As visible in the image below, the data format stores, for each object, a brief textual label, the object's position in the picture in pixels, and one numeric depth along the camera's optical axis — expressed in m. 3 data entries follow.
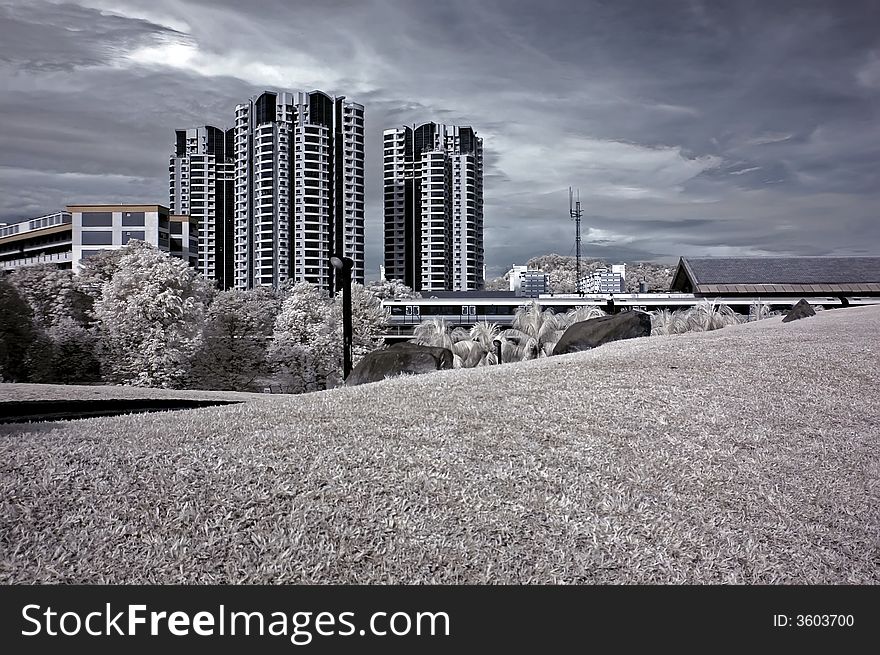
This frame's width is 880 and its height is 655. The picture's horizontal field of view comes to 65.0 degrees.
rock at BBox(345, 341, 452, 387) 12.57
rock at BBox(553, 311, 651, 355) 14.89
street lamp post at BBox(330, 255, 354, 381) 16.66
